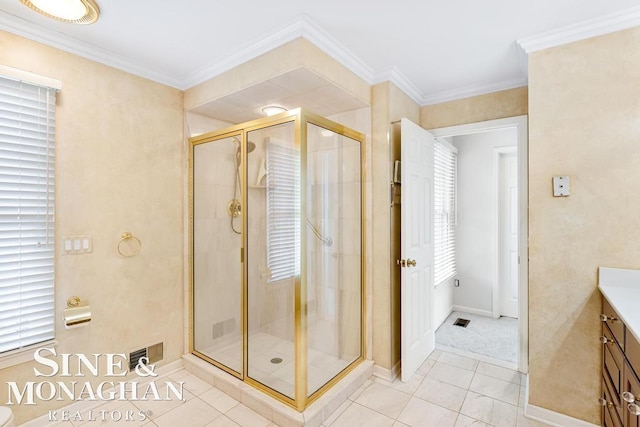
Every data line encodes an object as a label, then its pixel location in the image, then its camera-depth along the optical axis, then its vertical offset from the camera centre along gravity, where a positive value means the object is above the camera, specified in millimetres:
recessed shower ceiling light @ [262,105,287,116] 2557 +878
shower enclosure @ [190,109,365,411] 2066 -297
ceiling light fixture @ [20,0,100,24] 1569 +1087
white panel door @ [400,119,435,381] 2449 -292
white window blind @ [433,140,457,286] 3590 +16
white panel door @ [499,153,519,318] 3920 -295
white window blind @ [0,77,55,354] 1762 +5
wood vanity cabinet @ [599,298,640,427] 1197 -720
